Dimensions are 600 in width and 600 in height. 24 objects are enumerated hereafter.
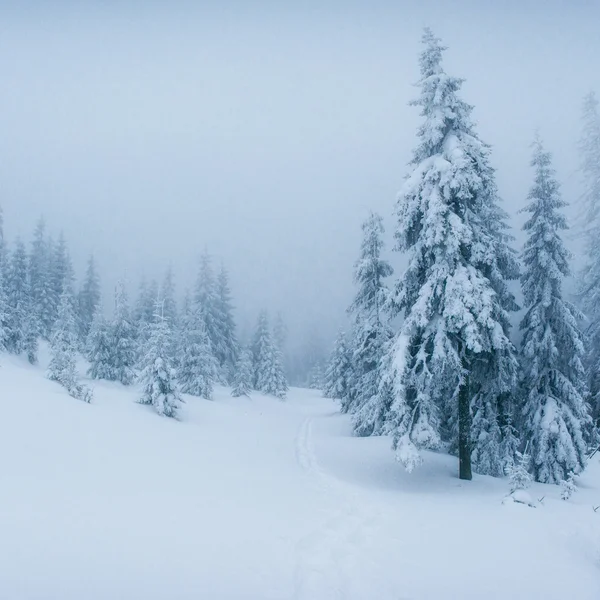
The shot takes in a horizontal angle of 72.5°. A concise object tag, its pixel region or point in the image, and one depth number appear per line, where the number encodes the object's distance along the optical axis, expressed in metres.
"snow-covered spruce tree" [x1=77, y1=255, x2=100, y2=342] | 56.03
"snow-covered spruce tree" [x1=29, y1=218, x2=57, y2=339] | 48.34
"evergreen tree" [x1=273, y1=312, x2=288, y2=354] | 78.38
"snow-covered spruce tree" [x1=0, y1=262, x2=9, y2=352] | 33.44
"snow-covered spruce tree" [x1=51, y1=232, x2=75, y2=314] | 52.72
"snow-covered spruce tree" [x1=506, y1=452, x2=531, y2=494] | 11.24
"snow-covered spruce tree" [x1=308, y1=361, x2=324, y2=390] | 93.65
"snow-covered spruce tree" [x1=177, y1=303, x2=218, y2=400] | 36.22
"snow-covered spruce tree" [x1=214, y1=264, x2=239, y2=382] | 50.78
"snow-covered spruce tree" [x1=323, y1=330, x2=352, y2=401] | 44.76
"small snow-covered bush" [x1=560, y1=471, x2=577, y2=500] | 11.75
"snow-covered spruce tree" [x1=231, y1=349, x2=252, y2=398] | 42.25
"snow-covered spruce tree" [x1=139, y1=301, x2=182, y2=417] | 21.61
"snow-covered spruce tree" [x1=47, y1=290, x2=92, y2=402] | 17.73
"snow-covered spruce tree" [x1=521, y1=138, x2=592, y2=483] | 17.33
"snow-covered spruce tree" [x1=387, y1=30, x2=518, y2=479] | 13.89
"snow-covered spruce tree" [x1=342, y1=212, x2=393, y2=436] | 26.50
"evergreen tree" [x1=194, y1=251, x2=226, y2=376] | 49.38
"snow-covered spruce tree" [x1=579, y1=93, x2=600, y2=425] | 21.23
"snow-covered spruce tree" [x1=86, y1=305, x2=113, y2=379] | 35.34
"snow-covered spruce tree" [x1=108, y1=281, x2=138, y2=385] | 35.94
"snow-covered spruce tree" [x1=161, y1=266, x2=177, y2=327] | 52.77
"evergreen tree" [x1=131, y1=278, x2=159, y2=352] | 48.78
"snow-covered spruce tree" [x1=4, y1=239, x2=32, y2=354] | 35.88
